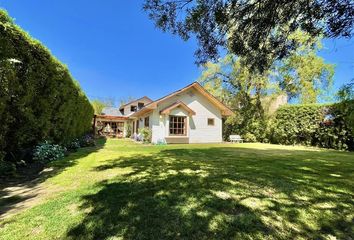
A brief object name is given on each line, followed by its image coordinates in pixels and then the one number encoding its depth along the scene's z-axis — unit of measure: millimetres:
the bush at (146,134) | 20344
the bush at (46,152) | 6962
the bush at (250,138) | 23516
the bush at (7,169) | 5470
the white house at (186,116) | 19875
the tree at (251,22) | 4531
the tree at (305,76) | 24469
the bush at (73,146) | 11084
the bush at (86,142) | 13759
